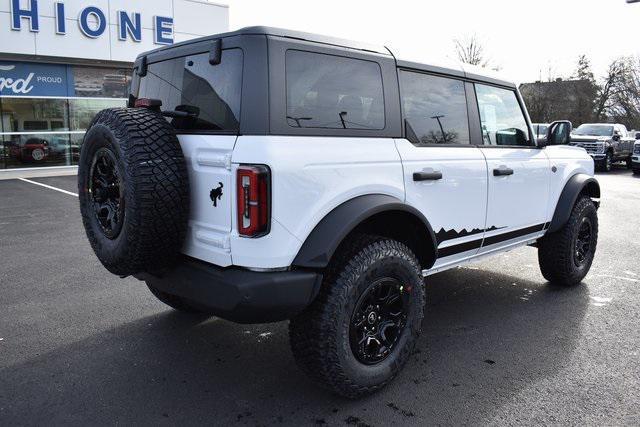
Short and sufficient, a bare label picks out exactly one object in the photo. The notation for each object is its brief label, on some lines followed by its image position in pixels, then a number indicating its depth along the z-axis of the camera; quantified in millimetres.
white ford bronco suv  2602
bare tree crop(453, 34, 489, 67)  42594
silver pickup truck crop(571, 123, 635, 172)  19375
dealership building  15102
